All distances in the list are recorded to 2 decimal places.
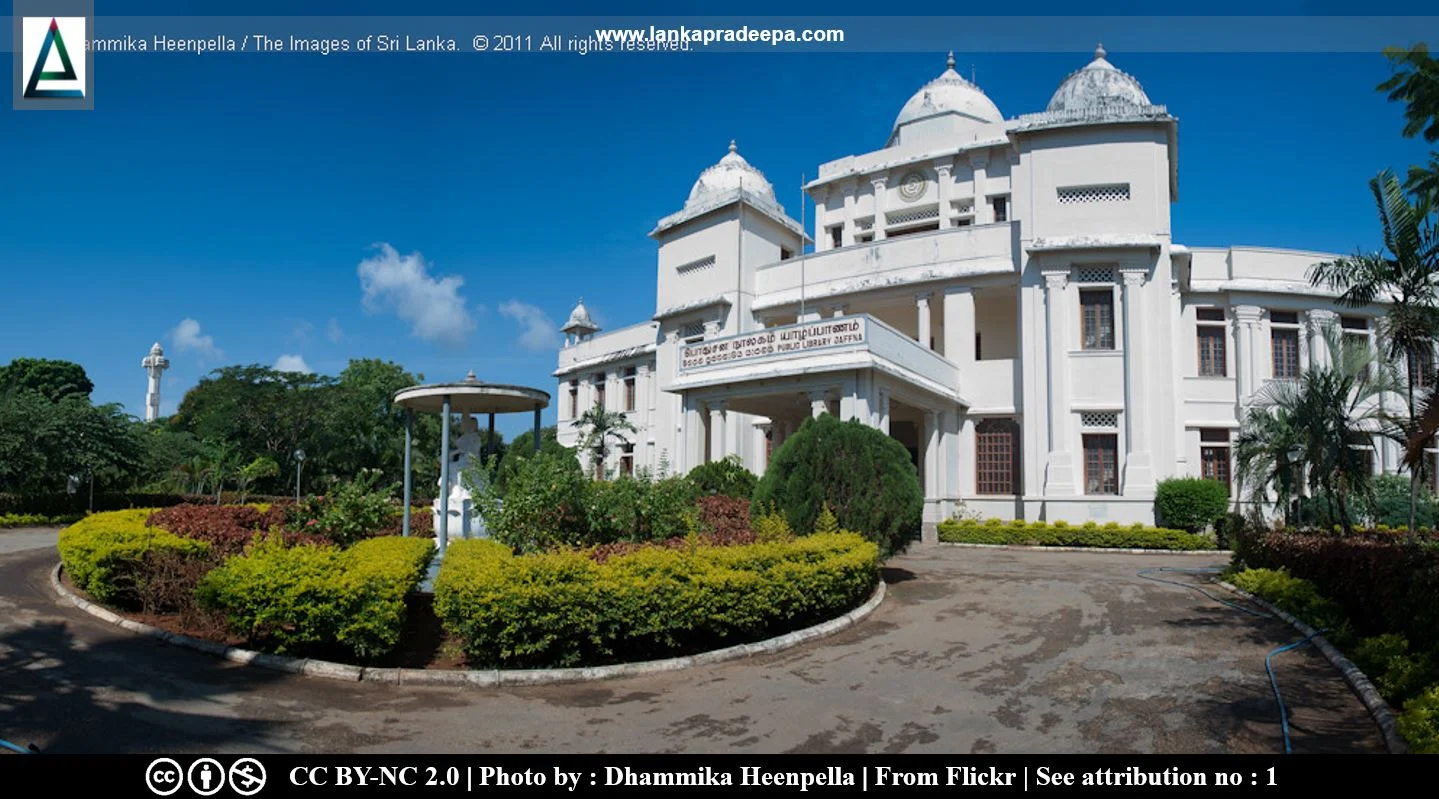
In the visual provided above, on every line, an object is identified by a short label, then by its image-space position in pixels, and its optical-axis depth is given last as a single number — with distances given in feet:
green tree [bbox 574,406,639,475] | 97.17
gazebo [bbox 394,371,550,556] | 45.01
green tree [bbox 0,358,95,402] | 185.17
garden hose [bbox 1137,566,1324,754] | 18.78
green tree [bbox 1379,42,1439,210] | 20.74
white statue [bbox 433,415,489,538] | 47.39
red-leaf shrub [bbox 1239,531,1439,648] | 23.16
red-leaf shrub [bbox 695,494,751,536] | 37.79
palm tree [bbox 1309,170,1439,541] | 34.78
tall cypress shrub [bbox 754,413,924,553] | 38.37
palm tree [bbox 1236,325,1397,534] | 40.96
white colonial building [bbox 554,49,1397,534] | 67.36
